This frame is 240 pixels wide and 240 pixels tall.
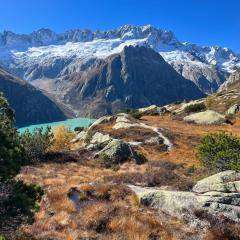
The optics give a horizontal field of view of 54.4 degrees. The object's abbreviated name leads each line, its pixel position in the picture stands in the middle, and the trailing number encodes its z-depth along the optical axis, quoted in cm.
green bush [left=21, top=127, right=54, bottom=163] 2514
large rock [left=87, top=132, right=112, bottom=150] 3128
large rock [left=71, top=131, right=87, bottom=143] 4320
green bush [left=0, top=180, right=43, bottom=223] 947
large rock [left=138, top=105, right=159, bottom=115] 6407
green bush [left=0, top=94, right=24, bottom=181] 968
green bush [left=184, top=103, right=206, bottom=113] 6417
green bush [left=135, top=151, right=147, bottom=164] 2710
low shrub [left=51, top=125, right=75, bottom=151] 4642
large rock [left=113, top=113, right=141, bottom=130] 4290
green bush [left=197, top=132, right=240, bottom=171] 1911
